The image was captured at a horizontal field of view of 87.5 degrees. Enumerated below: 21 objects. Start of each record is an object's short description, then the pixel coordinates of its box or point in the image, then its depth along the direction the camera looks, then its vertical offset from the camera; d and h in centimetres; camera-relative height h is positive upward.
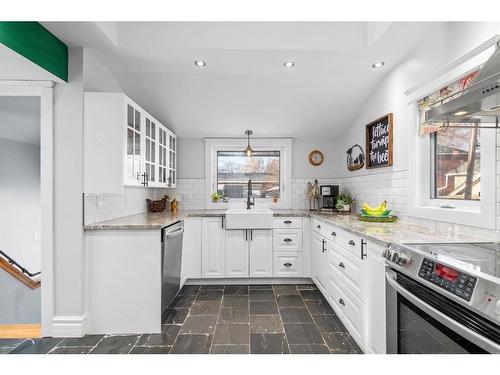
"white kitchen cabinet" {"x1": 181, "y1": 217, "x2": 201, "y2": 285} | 310 -75
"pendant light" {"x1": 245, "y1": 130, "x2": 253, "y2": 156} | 353 +49
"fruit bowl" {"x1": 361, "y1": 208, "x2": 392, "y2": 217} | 236 -25
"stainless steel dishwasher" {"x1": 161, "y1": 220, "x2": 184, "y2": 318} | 221 -70
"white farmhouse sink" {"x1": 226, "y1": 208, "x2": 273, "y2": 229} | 315 -41
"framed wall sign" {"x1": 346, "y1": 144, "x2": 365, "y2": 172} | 314 +36
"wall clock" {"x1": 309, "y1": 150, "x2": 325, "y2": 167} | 396 +43
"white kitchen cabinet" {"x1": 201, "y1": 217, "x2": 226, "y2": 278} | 318 -76
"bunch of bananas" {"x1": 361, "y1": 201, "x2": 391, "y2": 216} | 236 -23
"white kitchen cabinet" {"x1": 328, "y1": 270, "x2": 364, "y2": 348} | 184 -97
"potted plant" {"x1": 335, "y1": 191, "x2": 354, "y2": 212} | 323 -21
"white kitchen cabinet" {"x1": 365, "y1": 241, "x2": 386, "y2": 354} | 153 -71
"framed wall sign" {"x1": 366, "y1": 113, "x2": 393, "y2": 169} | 252 +45
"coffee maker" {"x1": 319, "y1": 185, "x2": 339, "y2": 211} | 360 -13
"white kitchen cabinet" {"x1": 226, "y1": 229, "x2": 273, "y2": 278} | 319 -85
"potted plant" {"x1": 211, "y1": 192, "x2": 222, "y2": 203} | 390 -17
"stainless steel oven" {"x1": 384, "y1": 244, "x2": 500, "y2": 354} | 81 -46
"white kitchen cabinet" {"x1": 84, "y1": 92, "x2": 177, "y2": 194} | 210 +36
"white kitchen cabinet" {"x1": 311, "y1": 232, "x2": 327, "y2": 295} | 270 -84
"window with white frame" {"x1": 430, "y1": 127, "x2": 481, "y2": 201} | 176 +16
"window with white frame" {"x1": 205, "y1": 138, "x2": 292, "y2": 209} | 397 +18
